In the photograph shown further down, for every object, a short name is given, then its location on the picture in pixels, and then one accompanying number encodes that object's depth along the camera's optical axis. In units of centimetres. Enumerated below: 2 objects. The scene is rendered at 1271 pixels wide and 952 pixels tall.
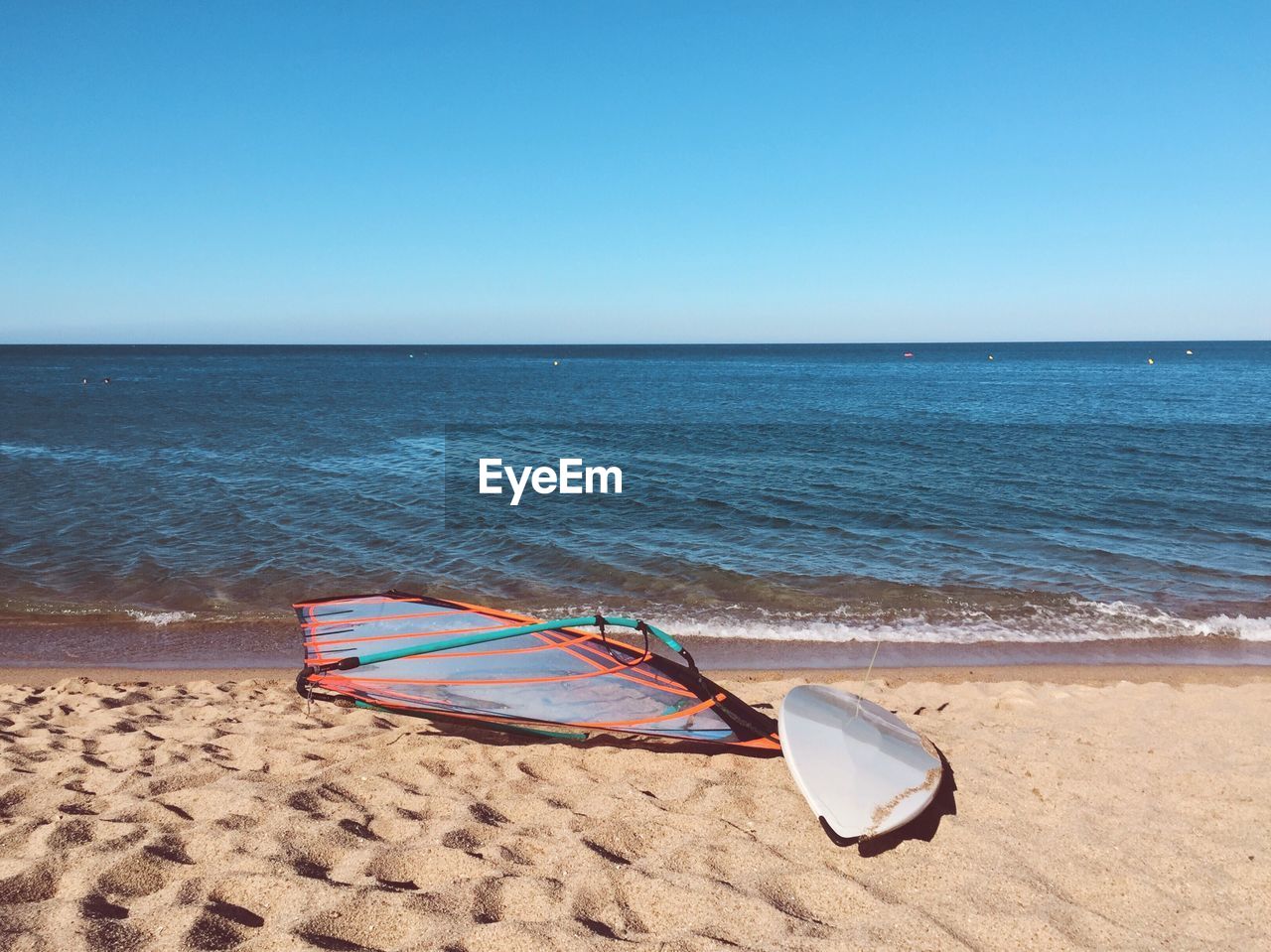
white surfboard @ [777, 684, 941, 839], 482
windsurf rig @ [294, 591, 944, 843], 513
